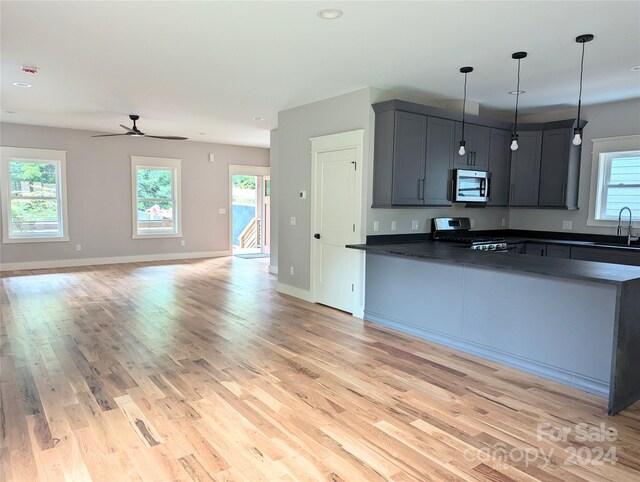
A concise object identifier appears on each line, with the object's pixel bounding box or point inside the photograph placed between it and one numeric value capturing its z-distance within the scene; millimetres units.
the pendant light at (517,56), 3612
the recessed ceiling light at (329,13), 2852
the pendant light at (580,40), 3225
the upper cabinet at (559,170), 5430
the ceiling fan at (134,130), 6480
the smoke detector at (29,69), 4148
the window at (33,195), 7629
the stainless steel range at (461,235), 5004
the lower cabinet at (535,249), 5521
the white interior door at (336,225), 4934
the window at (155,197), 8914
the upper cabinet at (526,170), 5633
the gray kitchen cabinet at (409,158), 4540
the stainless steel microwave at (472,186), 5063
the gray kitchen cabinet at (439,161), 4812
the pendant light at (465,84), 4055
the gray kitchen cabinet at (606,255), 4684
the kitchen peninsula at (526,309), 2842
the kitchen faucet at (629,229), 5117
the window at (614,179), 5199
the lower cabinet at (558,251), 5293
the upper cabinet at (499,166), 5480
